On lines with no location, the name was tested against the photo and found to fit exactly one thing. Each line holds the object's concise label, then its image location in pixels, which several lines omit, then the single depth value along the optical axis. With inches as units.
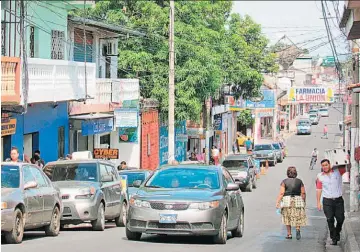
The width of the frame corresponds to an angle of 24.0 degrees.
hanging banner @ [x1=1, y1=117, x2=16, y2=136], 972.2
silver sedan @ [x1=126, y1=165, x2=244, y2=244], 597.3
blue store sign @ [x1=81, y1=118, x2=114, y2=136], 1306.5
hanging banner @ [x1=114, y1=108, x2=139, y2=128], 1471.5
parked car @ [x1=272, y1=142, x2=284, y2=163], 2566.4
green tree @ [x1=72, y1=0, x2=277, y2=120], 1712.6
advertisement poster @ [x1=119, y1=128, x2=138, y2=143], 1659.7
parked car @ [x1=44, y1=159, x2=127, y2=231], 746.8
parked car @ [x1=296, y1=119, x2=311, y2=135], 3993.6
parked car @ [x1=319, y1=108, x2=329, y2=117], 5418.3
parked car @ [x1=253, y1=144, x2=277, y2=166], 2429.9
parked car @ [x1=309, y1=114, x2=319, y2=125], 4753.9
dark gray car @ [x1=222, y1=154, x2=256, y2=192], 1610.5
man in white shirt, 652.7
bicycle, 2322.1
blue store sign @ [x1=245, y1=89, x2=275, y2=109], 2874.0
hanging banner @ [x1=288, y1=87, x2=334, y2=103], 3695.9
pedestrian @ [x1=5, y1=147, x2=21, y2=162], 781.3
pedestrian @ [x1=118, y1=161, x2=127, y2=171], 1214.8
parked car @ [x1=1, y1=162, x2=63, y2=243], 594.2
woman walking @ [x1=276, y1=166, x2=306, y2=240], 684.1
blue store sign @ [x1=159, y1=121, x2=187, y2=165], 1947.6
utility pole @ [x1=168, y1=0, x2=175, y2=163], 1393.9
